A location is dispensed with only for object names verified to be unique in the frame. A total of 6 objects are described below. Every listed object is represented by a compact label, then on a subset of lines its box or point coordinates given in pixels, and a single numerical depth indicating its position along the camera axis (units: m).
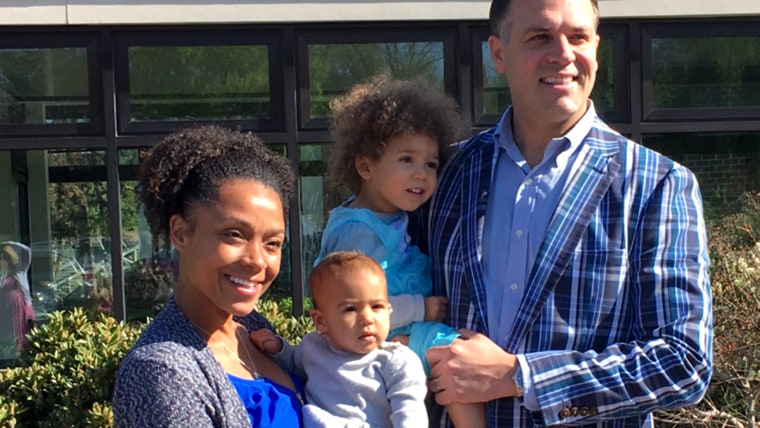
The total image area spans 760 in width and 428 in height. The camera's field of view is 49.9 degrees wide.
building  6.12
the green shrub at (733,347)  4.81
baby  2.27
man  2.15
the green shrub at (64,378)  4.80
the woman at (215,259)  1.89
